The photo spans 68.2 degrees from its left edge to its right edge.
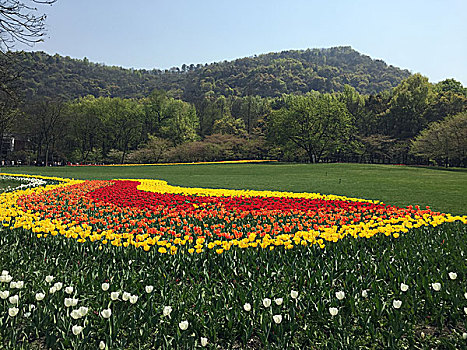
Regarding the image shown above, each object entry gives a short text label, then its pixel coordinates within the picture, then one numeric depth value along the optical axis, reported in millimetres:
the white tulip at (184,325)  2264
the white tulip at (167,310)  2418
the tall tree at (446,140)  30828
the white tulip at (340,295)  2641
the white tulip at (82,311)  2364
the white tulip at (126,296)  2683
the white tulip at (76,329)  2207
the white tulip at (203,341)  2213
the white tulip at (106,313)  2385
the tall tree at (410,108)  44469
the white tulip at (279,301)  2588
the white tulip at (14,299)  2527
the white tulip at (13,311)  2366
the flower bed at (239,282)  2572
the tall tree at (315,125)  43094
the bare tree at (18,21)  7012
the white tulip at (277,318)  2310
